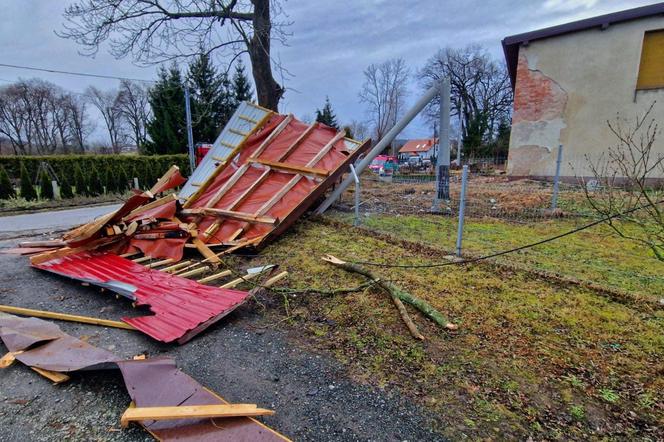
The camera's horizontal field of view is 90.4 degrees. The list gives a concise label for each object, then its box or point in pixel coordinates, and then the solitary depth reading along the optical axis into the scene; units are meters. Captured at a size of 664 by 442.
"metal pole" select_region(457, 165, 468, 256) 4.39
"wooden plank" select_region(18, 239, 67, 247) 5.79
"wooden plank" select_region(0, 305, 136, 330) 3.19
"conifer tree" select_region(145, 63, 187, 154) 24.36
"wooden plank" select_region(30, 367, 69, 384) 2.38
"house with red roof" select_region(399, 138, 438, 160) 65.63
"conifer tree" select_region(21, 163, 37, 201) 13.23
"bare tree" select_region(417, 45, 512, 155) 36.28
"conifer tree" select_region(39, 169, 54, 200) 13.70
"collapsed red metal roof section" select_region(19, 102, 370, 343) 3.50
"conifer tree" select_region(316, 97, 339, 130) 34.12
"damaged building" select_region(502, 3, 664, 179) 10.24
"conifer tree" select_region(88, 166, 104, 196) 15.11
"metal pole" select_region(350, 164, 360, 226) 6.31
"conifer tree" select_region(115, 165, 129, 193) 16.34
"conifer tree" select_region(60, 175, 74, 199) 14.20
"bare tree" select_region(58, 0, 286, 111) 10.34
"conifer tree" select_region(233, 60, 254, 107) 28.38
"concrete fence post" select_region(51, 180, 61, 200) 14.09
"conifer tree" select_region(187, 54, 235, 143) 22.16
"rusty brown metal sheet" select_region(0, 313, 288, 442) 1.86
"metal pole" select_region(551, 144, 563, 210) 7.18
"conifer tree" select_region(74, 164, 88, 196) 14.84
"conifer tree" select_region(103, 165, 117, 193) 15.99
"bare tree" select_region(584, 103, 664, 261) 10.00
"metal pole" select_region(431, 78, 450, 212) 8.27
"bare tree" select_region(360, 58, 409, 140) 45.69
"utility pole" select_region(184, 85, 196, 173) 14.79
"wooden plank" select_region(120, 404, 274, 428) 1.89
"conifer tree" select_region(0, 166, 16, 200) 13.23
